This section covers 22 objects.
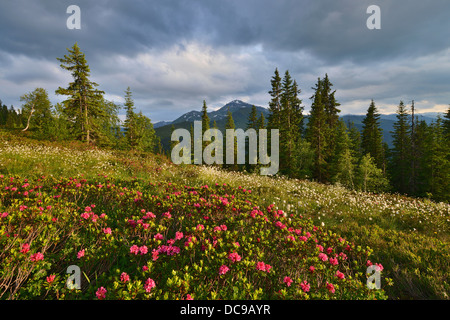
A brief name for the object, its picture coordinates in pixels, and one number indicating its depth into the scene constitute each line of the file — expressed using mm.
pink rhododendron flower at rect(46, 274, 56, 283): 2006
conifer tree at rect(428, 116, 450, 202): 23984
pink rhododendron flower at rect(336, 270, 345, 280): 2460
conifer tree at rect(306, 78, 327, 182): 24312
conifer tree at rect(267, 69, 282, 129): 28750
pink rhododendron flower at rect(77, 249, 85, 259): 2444
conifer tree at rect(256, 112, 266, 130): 36212
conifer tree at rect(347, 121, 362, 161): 30747
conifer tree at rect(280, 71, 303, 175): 24469
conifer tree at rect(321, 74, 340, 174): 30012
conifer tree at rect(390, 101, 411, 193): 31284
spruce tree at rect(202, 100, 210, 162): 40875
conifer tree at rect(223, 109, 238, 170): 38656
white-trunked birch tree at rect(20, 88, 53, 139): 37688
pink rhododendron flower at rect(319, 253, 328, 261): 2780
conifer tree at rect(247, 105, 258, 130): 40969
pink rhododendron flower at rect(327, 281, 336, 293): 2235
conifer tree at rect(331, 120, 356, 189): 21562
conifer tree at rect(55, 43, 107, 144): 19512
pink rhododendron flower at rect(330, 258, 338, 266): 2742
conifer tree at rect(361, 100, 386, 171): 30109
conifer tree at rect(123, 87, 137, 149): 33344
